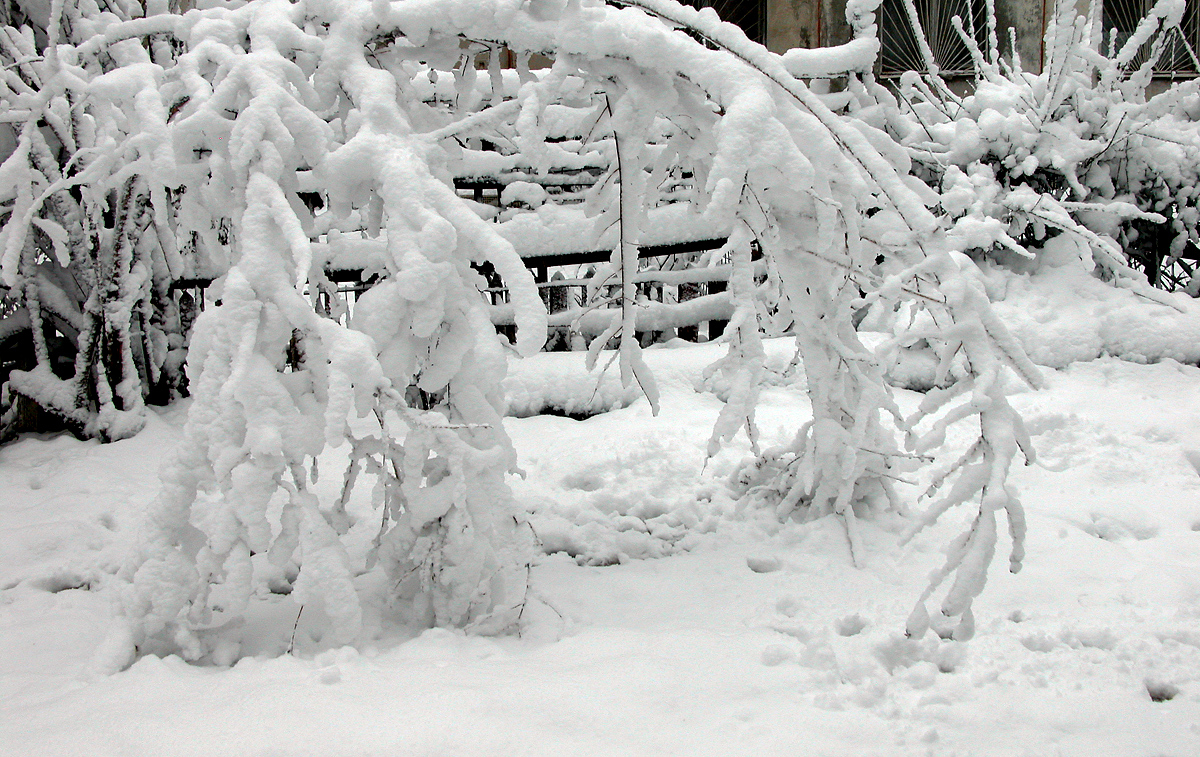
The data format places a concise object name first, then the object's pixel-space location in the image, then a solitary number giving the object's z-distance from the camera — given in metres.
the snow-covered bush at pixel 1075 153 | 4.41
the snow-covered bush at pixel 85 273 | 3.28
